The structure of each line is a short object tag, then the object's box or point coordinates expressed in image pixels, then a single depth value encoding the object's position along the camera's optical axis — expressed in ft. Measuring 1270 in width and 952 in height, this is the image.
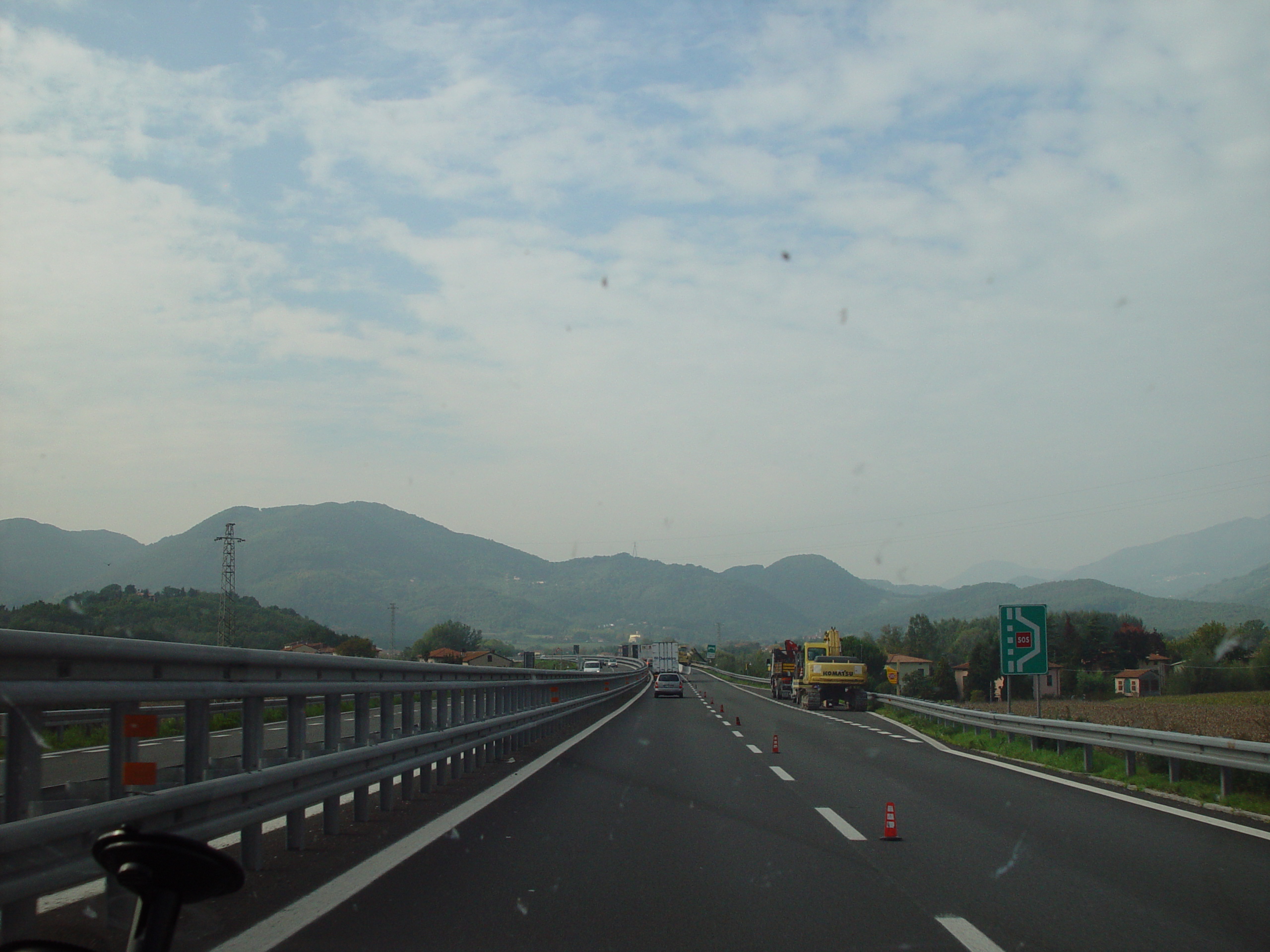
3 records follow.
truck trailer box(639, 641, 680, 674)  294.25
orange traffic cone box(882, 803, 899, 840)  27.04
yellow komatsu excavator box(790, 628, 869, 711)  130.11
